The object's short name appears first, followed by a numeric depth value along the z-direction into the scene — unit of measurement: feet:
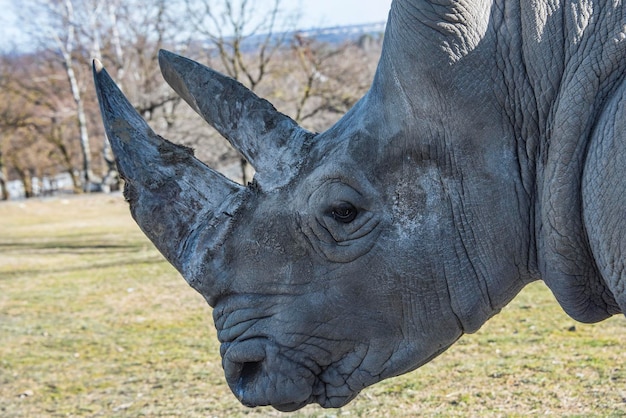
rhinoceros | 8.10
